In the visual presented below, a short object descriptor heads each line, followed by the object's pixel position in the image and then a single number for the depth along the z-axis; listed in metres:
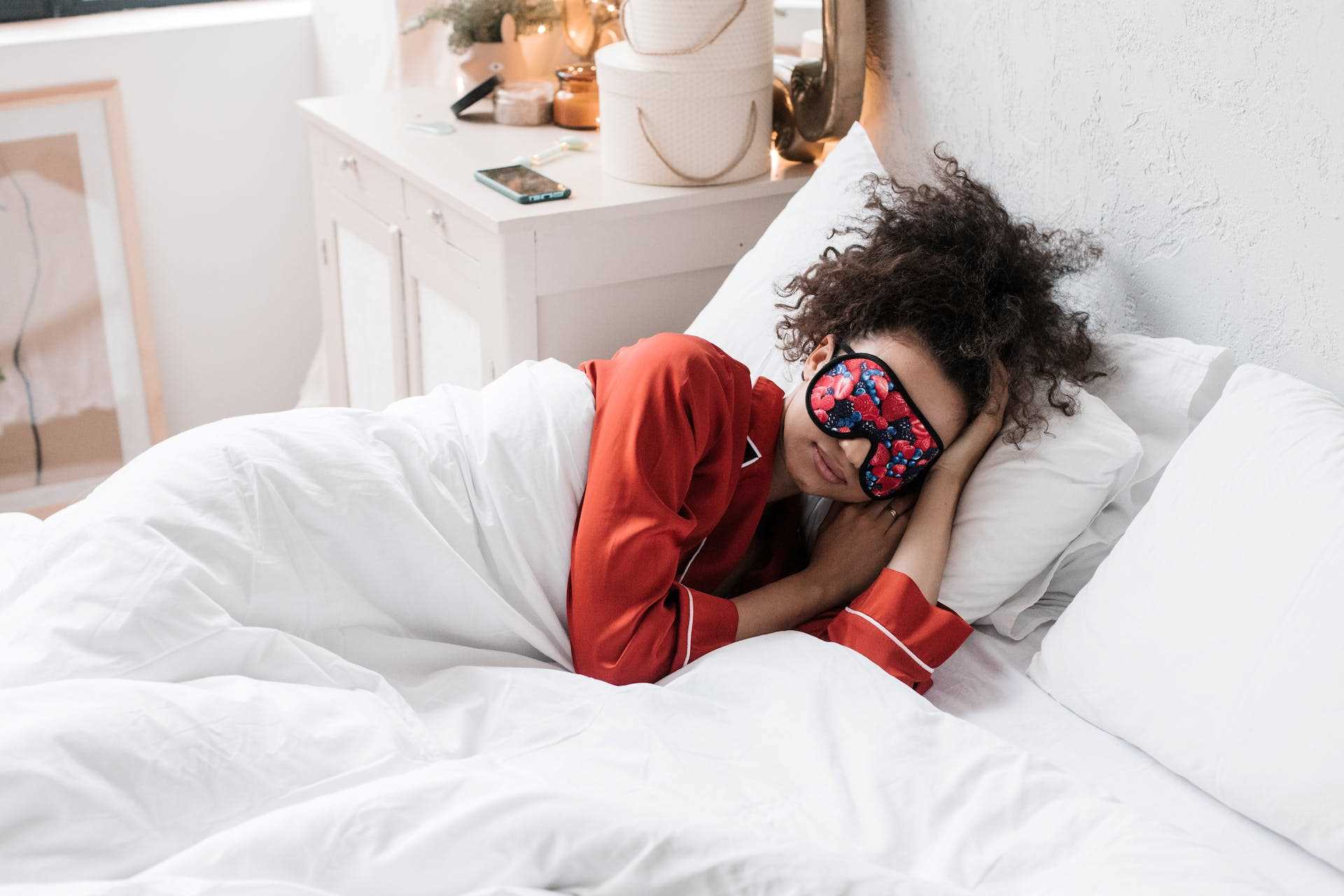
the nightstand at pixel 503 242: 1.79
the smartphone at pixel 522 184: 1.78
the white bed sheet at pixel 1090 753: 1.00
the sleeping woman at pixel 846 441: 1.23
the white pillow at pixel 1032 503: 1.27
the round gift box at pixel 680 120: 1.78
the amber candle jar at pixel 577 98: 2.13
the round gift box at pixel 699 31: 1.75
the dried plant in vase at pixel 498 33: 2.22
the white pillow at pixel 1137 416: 1.30
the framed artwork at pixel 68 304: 2.48
